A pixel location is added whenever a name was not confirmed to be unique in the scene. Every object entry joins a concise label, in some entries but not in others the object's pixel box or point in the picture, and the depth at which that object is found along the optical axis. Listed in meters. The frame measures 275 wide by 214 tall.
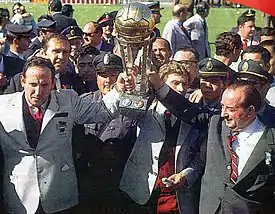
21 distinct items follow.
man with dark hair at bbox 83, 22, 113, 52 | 7.09
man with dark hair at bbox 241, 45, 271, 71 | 4.85
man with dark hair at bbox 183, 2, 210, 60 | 8.82
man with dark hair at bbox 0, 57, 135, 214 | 3.83
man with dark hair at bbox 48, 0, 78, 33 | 7.82
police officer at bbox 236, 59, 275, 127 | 3.98
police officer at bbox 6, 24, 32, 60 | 6.29
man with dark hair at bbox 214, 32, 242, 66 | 5.79
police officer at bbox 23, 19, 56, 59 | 6.57
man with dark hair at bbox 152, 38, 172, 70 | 5.32
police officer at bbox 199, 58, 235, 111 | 4.28
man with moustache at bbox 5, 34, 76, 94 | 4.79
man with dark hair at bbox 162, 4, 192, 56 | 8.34
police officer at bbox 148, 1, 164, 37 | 7.80
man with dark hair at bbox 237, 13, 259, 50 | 7.63
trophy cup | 3.67
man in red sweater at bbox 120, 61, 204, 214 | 3.98
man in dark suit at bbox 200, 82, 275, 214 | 3.61
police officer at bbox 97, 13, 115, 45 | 8.01
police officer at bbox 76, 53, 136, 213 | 4.05
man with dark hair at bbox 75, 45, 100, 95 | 5.17
